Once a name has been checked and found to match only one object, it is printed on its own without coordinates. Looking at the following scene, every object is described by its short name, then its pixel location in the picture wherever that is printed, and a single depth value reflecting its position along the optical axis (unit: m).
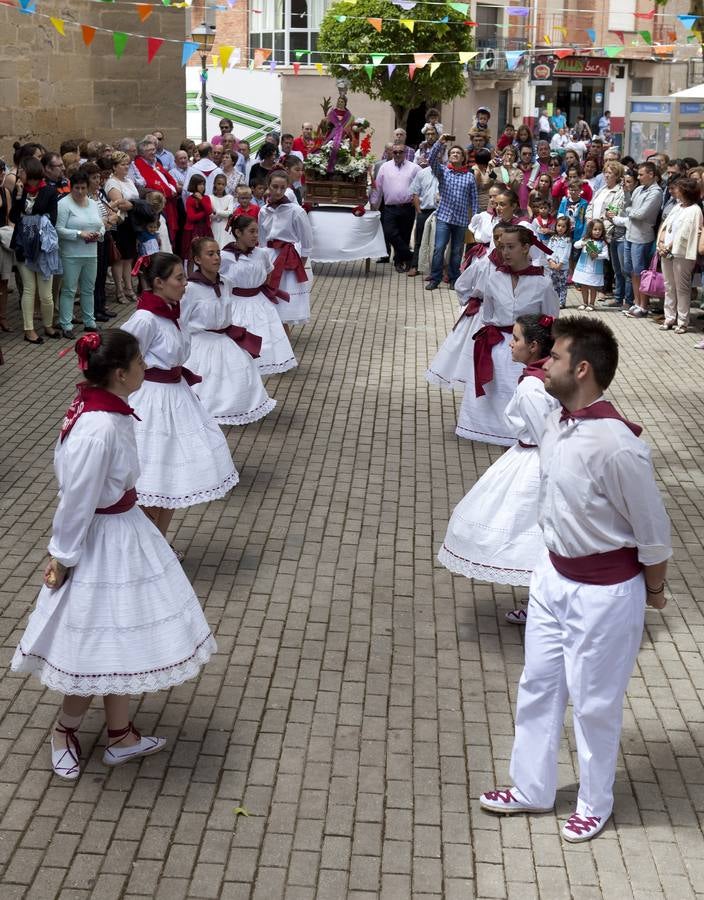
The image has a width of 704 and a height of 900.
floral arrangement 18.52
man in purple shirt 18.48
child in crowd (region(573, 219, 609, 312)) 16.22
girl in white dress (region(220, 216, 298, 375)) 10.52
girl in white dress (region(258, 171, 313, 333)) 12.87
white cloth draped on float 18.78
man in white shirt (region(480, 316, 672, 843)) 4.28
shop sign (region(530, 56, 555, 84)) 46.78
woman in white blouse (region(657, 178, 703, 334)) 14.42
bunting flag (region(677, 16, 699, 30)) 19.44
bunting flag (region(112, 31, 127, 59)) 18.63
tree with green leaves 36.72
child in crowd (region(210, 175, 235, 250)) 17.14
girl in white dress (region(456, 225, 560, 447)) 8.82
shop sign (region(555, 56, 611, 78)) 49.22
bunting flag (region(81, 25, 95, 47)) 18.17
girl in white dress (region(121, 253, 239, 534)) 7.08
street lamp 22.76
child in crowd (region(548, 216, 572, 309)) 15.08
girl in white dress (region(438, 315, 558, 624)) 6.12
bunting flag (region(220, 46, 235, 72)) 21.99
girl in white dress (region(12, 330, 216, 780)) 4.69
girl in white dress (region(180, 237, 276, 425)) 8.70
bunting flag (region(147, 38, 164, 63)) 18.69
